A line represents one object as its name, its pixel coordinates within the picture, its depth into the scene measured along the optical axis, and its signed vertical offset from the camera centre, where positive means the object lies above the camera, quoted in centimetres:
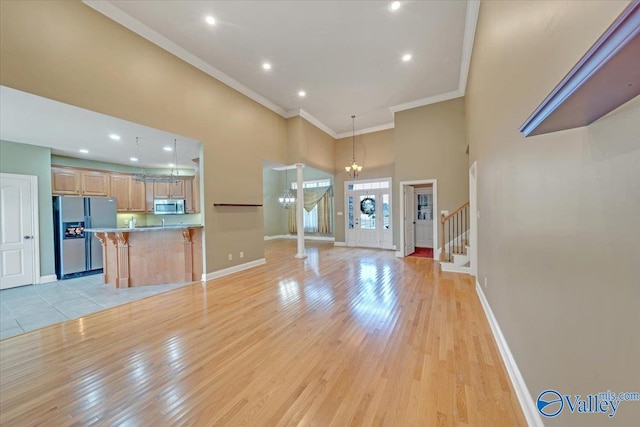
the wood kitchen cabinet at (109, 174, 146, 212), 644 +58
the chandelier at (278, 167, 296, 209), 881 +51
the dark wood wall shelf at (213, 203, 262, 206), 496 +18
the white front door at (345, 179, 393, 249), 831 -15
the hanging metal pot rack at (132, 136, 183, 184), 482 +75
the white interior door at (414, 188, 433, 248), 806 -28
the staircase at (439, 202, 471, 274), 521 -79
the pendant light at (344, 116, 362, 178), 840 +230
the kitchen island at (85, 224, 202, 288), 448 -83
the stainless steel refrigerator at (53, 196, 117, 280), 510 -41
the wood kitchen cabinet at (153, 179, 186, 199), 709 +68
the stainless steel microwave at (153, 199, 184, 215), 685 +17
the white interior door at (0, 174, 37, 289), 445 -31
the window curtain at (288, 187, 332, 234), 1070 +3
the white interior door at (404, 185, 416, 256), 700 -35
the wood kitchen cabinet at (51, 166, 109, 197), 529 +78
